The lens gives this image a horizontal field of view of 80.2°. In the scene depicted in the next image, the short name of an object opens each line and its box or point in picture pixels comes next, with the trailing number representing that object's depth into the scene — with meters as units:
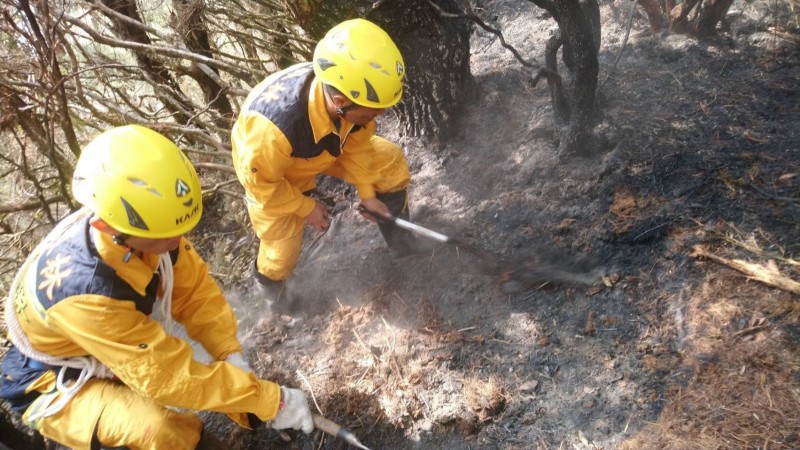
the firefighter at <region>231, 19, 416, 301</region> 2.60
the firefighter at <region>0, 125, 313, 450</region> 1.97
